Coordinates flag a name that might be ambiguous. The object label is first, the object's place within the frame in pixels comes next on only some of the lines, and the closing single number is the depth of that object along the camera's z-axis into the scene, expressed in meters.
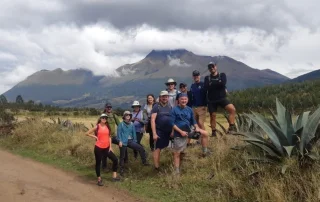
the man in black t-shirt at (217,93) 9.09
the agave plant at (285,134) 6.54
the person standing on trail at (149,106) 9.98
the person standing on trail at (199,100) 9.54
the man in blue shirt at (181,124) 8.10
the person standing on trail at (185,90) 9.66
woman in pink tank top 8.69
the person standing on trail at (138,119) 10.09
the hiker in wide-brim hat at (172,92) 9.68
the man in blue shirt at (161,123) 8.56
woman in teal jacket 9.25
